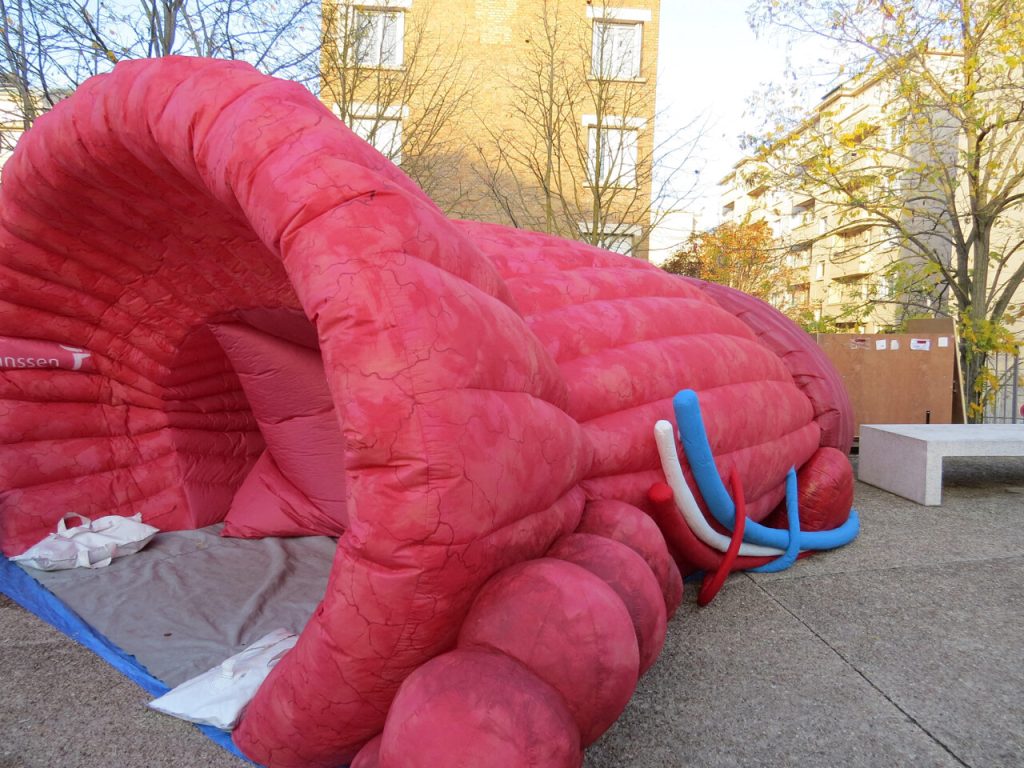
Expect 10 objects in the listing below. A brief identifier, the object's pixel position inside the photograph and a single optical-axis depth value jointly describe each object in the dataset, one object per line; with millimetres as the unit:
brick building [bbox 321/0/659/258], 9844
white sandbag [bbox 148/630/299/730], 1822
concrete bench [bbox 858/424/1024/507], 4309
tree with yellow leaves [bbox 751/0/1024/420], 6762
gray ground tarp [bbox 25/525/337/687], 2301
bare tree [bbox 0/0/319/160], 6715
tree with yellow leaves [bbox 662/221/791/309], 15672
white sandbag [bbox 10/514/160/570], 2805
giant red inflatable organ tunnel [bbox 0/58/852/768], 1316
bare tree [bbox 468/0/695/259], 10383
